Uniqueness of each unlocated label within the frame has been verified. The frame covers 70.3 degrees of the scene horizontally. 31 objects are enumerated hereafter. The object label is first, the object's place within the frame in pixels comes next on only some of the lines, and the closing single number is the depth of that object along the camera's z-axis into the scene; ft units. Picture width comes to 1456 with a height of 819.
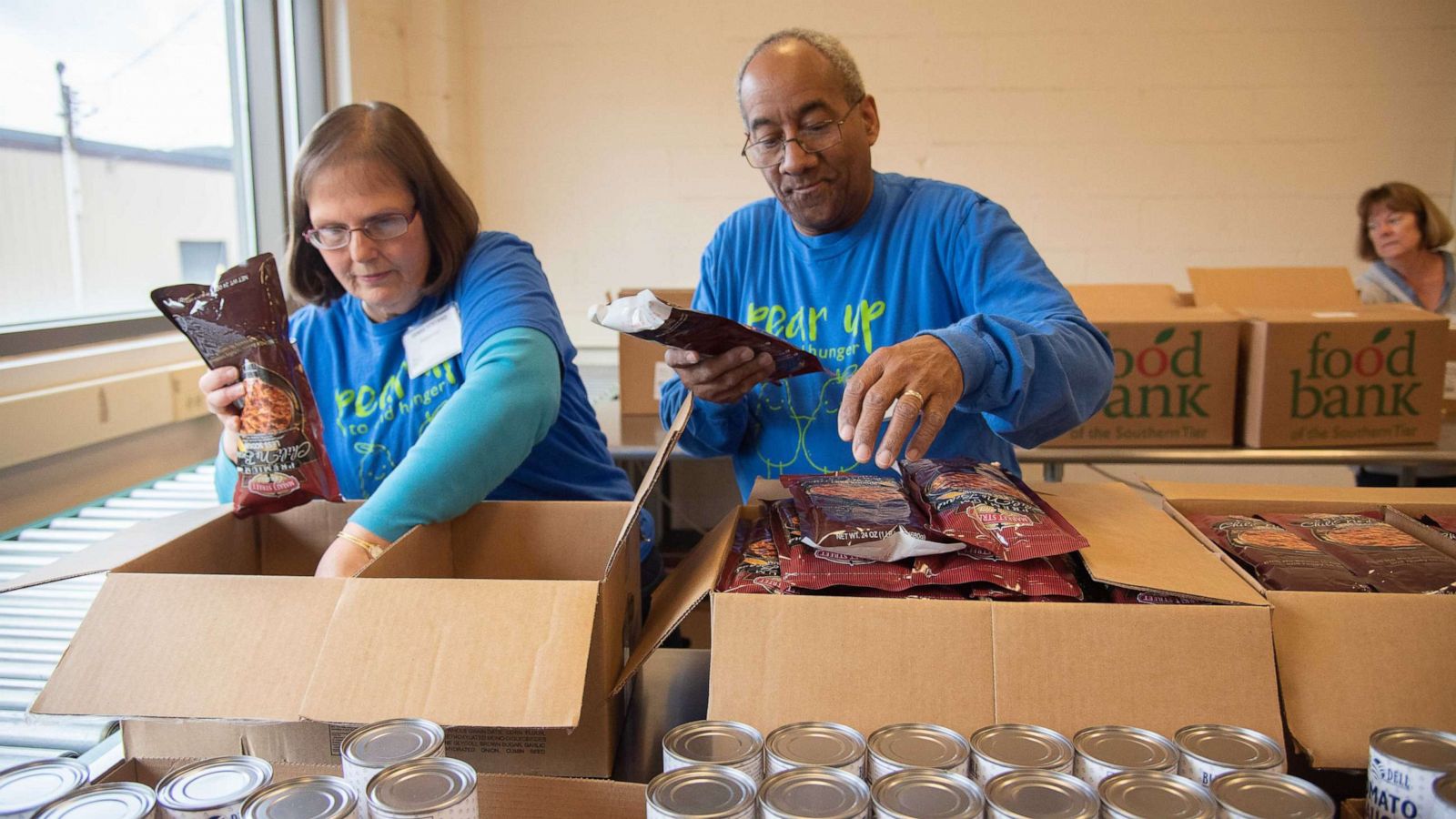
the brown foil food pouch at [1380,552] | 3.25
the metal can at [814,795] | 2.17
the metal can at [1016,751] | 2.42
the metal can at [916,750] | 2.45
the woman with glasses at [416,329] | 4.67
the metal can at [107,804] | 2.31
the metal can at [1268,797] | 2.20
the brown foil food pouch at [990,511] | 3.32
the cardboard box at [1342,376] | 9.02
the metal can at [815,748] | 2.46
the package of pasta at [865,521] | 3.37
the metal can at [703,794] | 2.17
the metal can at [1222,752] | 2.41
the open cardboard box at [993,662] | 2.93
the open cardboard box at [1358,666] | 2.89
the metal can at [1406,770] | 2.17
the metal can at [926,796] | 2.19
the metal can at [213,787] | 2.29
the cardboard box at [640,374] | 10.32
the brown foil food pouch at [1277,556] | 3.23
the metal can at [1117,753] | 2.41
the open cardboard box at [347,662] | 2.97
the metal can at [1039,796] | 2.18
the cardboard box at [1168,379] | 9.34
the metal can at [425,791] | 2.14
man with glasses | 4.60
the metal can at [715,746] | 2.42
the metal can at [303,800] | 2.27
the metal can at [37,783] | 2.36
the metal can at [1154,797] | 2.19
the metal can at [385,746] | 2.42
